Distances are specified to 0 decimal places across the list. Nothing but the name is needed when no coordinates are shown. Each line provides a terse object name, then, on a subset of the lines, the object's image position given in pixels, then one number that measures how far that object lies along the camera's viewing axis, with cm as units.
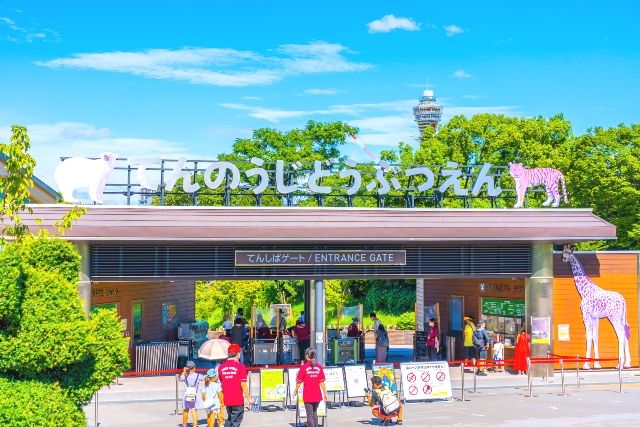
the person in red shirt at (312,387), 1778
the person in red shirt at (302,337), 2956
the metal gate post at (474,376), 2358
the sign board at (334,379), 2179
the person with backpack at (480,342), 2870
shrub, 1162
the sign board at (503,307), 2906
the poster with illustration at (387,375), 2028
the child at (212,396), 1870
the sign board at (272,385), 2133
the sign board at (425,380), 2227
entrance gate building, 2441
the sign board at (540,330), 2725
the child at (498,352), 2909
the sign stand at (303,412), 1925
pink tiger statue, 2883
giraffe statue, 2839
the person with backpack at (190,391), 1920
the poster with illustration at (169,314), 3344
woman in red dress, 2728
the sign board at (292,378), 2144
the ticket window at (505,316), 2911
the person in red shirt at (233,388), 1709
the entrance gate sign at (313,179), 2588
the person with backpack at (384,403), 1966
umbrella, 2066
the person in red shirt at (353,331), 3062
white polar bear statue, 2483
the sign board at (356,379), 2200
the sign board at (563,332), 2809
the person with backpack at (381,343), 2975
